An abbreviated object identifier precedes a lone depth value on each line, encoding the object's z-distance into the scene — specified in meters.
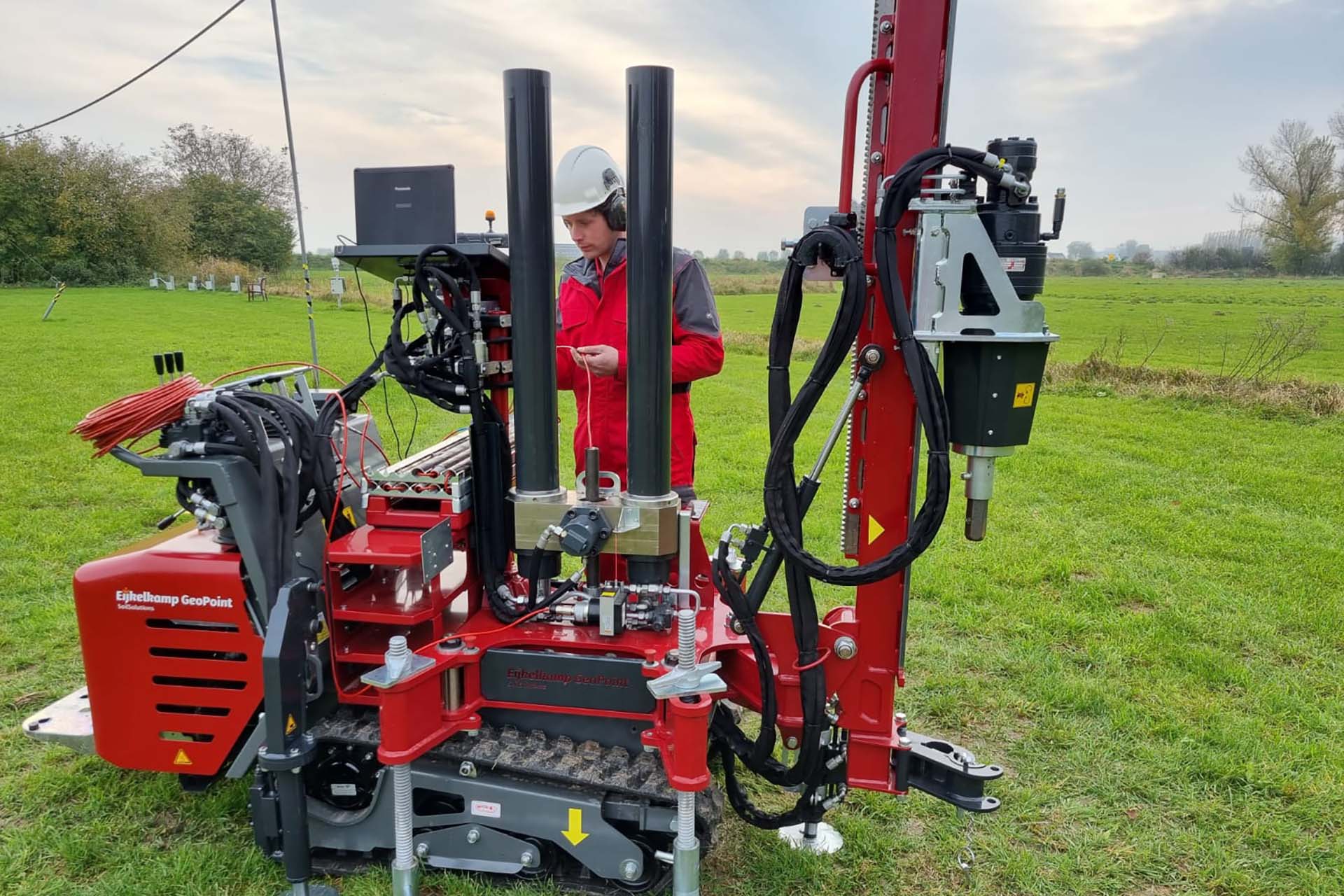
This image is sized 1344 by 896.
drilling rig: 2.56
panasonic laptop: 2.85
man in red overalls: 3.11
